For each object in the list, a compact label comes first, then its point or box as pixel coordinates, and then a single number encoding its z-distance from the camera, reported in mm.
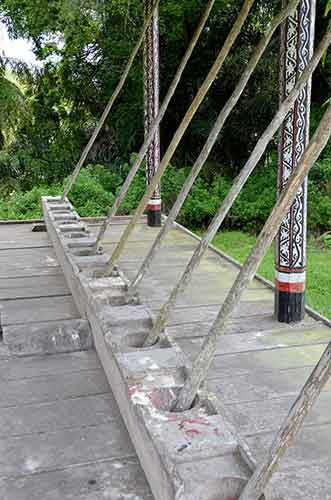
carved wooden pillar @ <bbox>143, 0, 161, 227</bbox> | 5508
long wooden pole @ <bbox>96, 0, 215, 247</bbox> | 3180
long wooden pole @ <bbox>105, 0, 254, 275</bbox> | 2581
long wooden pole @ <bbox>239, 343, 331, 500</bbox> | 1332
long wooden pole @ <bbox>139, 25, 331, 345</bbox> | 2061
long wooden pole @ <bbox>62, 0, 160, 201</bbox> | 3905
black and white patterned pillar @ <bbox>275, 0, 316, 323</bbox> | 2943
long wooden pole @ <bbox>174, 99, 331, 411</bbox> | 1673
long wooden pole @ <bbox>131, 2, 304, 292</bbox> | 2390
